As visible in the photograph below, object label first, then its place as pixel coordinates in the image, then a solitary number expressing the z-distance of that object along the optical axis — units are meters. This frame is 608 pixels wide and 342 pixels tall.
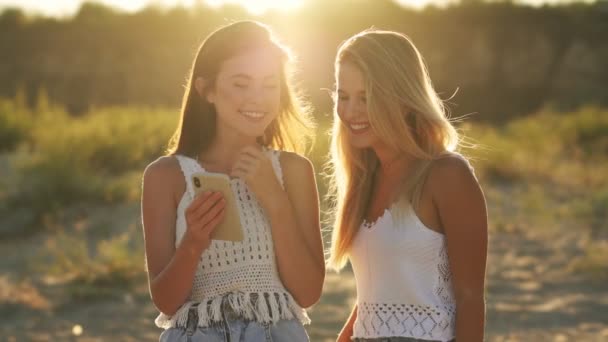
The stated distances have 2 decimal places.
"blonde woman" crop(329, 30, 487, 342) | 5.63
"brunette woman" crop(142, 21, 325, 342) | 5.69
